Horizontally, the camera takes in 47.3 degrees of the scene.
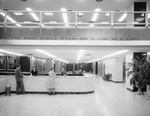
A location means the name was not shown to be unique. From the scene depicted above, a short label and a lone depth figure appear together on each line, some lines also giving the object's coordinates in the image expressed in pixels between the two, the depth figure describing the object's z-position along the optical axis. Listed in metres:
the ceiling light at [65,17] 12.93
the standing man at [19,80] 10.81
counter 11.37
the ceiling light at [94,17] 14.29
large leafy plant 10.64
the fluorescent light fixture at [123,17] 13.99
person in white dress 10.85
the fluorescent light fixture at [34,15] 12.81
